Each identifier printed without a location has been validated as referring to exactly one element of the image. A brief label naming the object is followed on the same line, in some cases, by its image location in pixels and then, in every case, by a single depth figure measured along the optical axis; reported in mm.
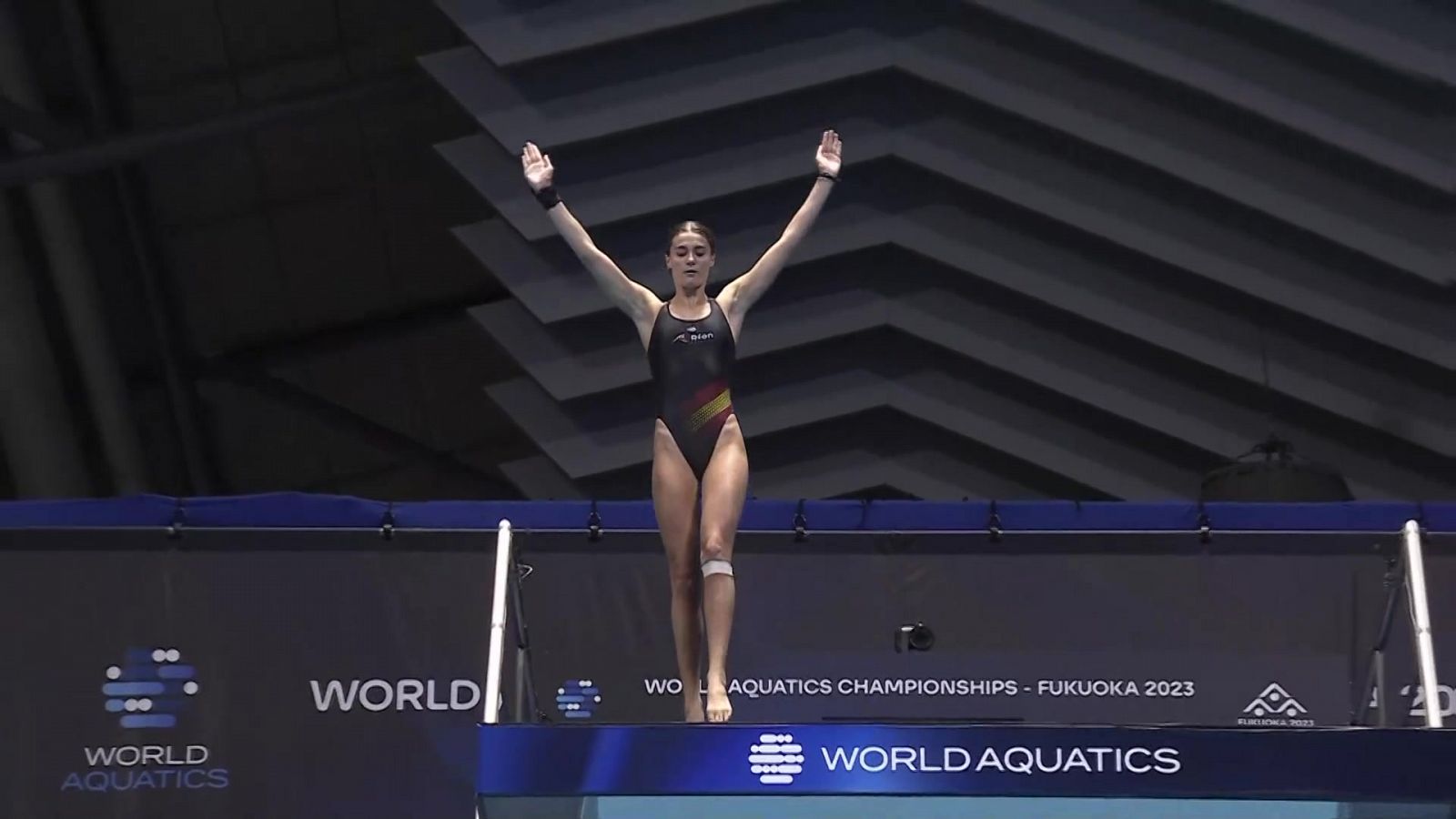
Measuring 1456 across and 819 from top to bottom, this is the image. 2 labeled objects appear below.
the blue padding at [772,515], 17578
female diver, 13969
